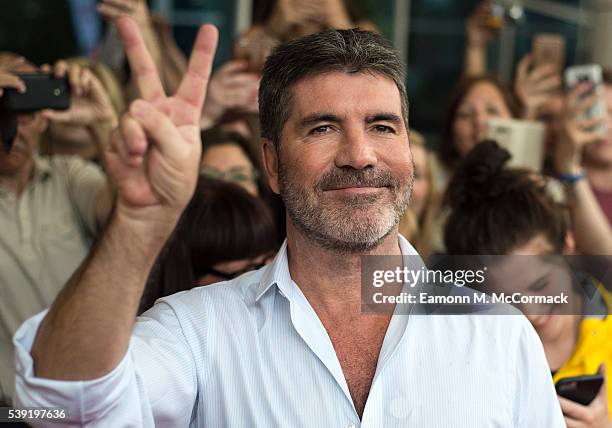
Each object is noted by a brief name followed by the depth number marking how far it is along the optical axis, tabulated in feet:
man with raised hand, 6.03
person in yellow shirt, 7.51
